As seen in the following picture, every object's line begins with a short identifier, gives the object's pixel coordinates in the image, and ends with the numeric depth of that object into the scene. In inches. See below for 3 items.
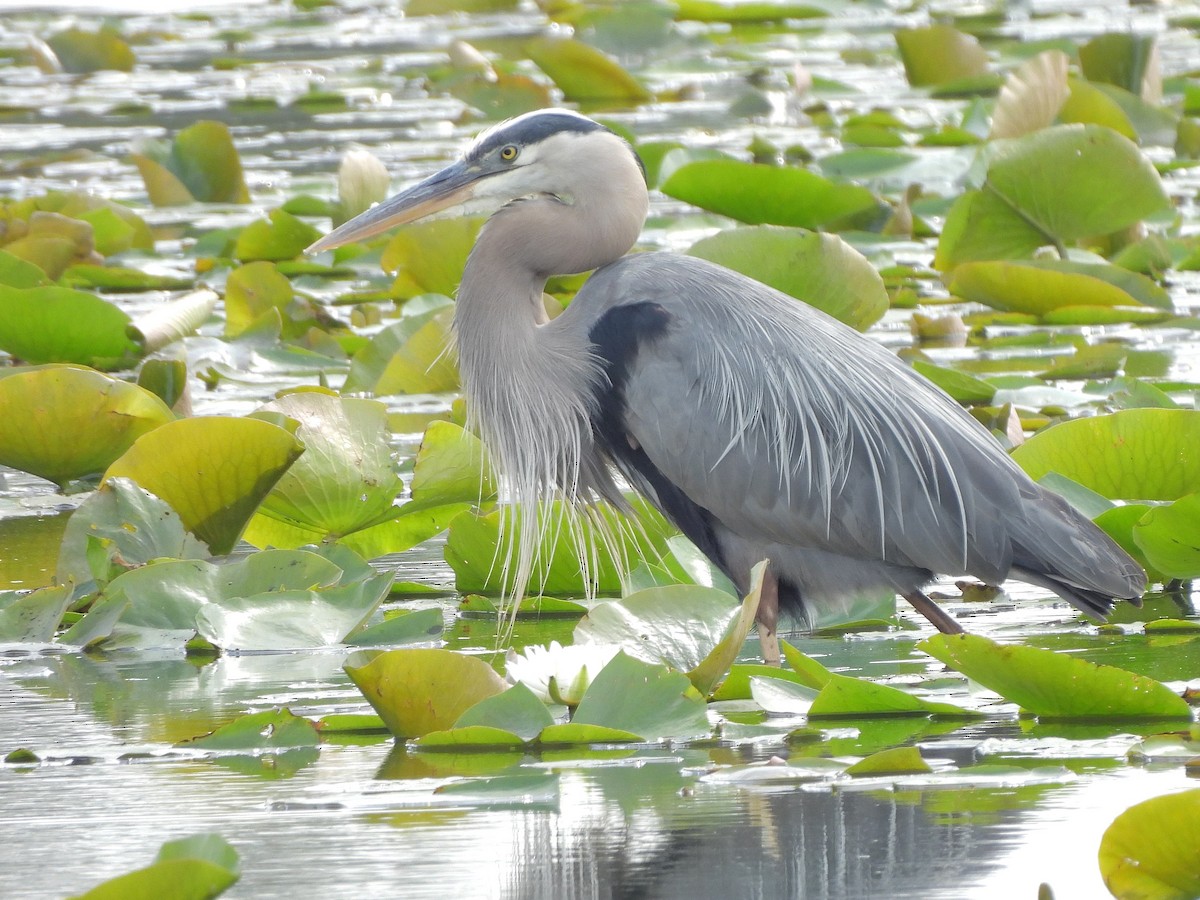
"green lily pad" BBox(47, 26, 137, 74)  1124.5
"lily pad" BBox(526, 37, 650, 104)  885.8
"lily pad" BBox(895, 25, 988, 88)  909.8
